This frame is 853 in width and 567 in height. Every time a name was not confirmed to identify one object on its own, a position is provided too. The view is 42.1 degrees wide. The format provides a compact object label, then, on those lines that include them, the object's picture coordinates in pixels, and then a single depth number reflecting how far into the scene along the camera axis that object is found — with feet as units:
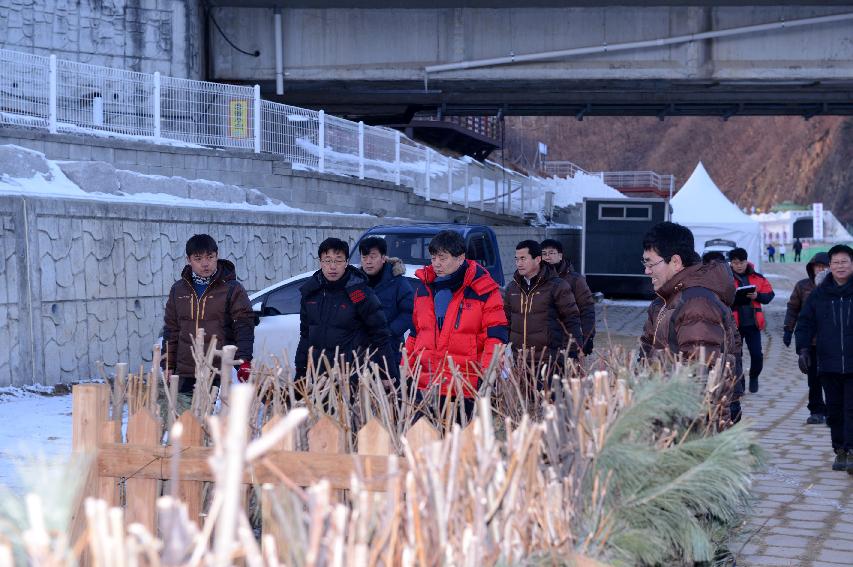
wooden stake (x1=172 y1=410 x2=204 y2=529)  12.53
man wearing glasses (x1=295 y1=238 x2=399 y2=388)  20.33
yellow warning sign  58.29
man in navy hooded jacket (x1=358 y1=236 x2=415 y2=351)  24.68
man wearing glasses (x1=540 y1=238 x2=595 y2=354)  27.96
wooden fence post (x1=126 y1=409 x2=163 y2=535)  12.29
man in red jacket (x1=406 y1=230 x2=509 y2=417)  19.11
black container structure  95.50
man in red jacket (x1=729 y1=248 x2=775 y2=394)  37.11
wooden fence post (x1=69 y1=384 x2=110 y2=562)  12.44
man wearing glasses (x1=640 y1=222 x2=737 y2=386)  16.53
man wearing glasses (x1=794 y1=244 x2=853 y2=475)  24.88
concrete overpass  71.51
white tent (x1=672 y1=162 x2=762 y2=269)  120.26
